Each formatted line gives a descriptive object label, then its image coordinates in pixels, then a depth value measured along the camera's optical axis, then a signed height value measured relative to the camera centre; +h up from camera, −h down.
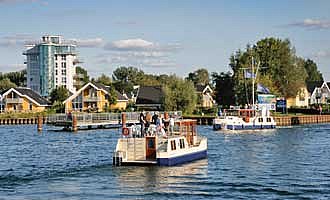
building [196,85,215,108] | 159.06 +4.87
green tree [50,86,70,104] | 143.00 +4.72
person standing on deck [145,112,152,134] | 42.33 -0.42
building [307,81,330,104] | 166.25 +5.54
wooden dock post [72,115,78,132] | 89.88 -1.03
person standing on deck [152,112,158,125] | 44.81 -0.18
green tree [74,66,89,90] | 191.36 +10.75
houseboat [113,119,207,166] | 41.16 -2.06
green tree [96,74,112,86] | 176.38 +10.40
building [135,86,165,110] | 141.12 +3.96
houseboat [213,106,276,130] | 83.69 -0.83
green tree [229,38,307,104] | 121.44 +9.38
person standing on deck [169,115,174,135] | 45.84 -0.76
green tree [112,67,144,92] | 161.88 +7.34
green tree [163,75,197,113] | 120.19 +3.29
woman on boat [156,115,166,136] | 42.90 -0.70
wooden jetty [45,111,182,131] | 91.68 -0.54
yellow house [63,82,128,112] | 132.12 +3.49
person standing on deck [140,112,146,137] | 42.28 -0.48
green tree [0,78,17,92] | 169.82 +8.75
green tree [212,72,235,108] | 125.88 +4.97
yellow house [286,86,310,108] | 129.84 +2.90
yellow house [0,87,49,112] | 136.50 +3.13
